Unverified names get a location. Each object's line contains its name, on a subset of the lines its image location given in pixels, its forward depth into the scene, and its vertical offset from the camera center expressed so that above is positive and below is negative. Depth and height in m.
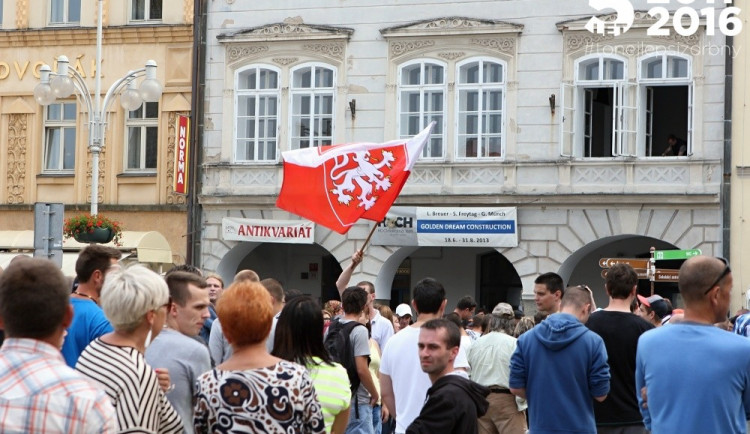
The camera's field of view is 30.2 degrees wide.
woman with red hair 6.23 -0.75
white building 26.34 +2.15
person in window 26.62 +1.54
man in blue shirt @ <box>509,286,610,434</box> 9.19 -1.00
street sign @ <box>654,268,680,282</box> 23.42 -0.80
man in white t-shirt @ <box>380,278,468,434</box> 9.54 -1.07
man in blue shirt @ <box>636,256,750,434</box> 6.66 -0.66
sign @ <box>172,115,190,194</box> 28.97 +1.32
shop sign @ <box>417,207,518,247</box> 27.28 -0.05
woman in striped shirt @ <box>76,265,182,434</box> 6.07 -0.61
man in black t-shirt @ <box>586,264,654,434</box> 9.78 -0.91
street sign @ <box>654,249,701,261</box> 24.27 -0.46
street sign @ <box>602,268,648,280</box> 23.73 -0.78
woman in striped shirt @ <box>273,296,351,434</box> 7.59 -0.71
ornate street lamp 21.98 +2.02
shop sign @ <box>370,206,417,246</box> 27.97 -0.12
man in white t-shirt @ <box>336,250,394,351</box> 14.11 -1.05
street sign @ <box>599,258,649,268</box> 23.62 -0.59
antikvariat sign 28.83 -0.21
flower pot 24.60 -0.33
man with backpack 11.19 -0.96
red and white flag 15.95 +0.52
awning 28.48 -0.61
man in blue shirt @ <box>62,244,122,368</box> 8.03 -0.50
